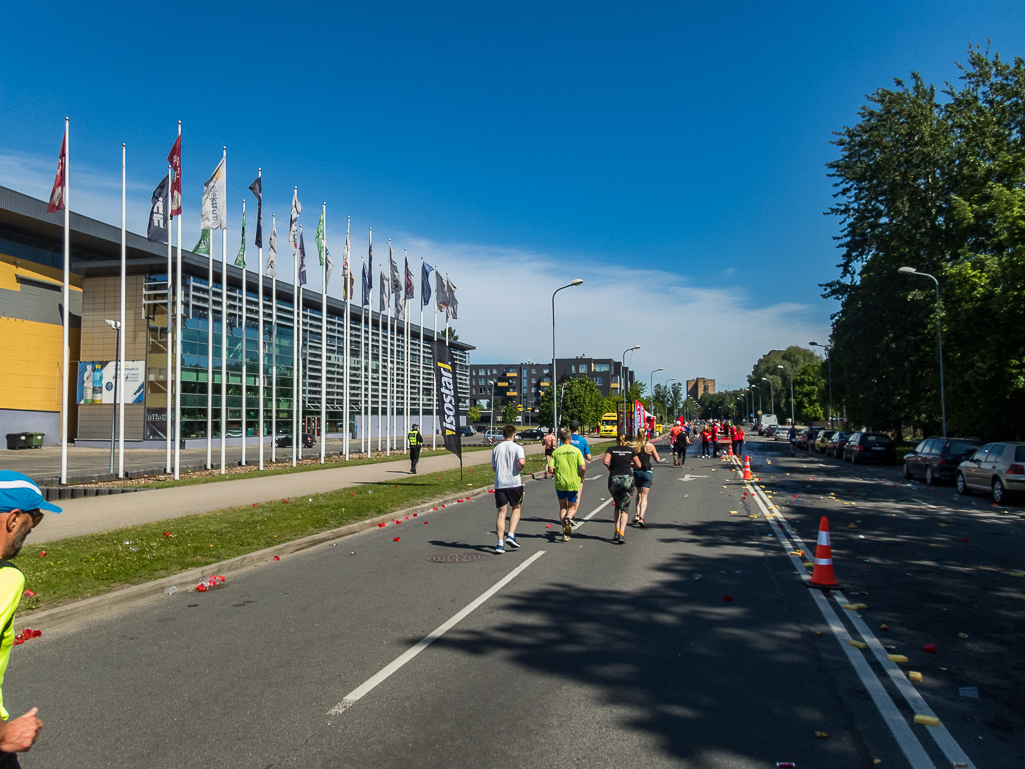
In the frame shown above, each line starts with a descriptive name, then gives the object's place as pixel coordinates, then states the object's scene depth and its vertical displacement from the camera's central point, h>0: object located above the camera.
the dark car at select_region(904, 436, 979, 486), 21.84 -1.72
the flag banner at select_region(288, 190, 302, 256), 28.23 +7.94
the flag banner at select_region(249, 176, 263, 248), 26.27 +8.08
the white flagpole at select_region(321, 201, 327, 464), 29.75 +3.07
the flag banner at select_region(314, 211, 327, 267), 29.50 +7.50
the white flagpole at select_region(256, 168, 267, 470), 27.88 +3.52
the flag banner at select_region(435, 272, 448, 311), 37.19 +6.34
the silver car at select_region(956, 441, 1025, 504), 16.69 -1.75
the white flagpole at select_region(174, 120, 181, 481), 22.60 +2.35
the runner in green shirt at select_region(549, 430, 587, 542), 11.36 -1.08
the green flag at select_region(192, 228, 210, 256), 23.19 +5.78
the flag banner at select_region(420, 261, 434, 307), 37.06 +6.98
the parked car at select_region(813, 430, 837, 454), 45.47 -2.31
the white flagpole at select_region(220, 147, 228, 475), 24.61 +4.58
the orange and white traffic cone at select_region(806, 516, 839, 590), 7.96 -1.86
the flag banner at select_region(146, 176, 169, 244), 21.50 +6.27
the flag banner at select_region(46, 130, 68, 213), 19.02 +6.38
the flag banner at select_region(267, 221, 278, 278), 28.16 +6.43
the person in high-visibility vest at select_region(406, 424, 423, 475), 26.41 -1.24
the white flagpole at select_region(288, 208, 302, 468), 28.94 +2.99
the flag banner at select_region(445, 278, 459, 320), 37.97 +6.00
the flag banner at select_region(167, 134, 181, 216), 21.55 +7.86
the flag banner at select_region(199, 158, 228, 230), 23.25 +7.20
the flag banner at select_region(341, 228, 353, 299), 32.09 +6.22
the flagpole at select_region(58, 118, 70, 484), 18.96 +2.68
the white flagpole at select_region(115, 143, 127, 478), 21.16 +2.23
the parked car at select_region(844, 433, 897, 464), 33.97 -2.17
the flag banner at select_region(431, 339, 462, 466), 19.94 +0.60
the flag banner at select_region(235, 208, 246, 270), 27.28 +6.15
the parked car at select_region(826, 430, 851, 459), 38.75 -2.20
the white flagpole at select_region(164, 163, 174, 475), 25.25 +0.04
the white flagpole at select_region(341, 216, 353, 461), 32.12 +5.54
